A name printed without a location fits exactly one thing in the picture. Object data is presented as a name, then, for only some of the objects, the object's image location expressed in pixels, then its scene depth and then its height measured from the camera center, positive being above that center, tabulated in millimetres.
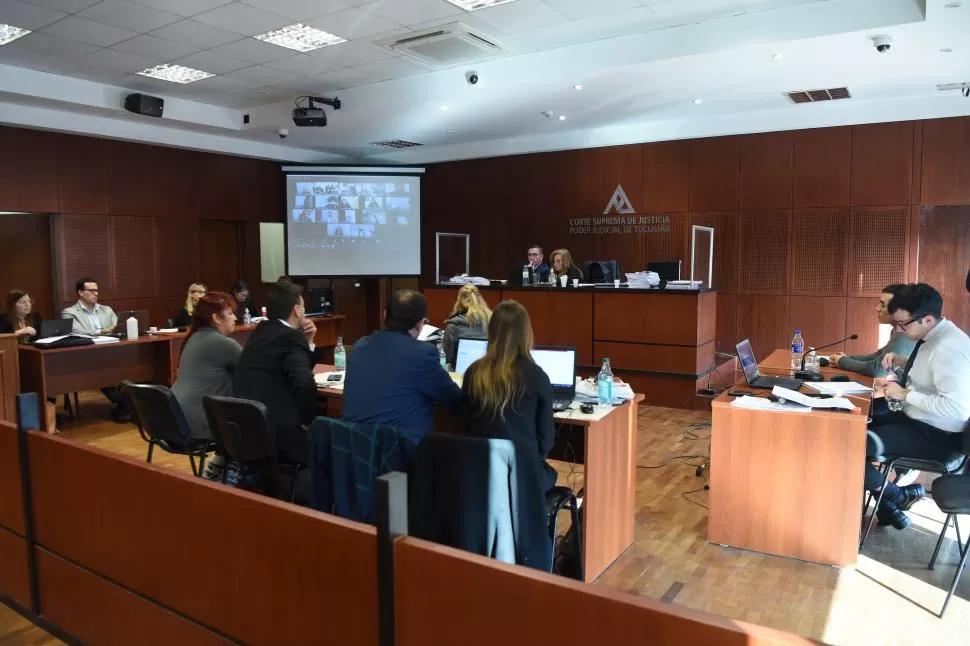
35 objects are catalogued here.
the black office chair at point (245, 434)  3012 -785
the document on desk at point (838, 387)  3787 -726
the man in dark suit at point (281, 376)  3240 -547
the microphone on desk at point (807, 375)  4227 -720
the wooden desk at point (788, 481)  3252 -1095
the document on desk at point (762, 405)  3350 -727
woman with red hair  3568 -508
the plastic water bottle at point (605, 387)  3457 -650
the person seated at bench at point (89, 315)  6652 -523
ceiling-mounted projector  7230 +1572
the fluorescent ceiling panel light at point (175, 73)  6730 +1921
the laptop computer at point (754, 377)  3980 -701
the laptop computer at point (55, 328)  5973 -577
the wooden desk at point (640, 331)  6516 -701
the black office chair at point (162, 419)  3531 -837
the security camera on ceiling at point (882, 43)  4930 +1604
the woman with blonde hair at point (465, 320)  4512 -391
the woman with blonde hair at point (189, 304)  7141 -453
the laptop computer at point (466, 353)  3996 -539
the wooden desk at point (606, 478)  3125 -1067
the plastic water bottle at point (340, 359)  4488 -643
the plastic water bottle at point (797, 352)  4559 -623
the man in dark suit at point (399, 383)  2635 -472
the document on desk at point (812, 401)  3350 -704
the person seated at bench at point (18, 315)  6039 -477
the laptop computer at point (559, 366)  3520 -548
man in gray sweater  4178 -642
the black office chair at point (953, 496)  2932 -1032
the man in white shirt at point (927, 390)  3260 -646
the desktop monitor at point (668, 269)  7152 -80
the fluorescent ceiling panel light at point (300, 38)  5605 +1909
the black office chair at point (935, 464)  3307 -1007
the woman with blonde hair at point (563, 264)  7684 -27
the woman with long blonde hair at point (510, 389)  2561 -485
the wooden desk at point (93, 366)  5703 -926
